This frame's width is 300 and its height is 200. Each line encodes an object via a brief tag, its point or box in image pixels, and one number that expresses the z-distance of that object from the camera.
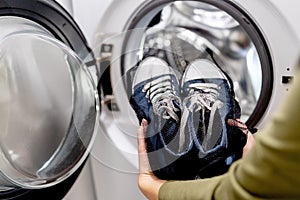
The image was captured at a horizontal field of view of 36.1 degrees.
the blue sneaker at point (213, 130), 0.76
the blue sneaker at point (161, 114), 0.79
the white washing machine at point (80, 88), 0.90
